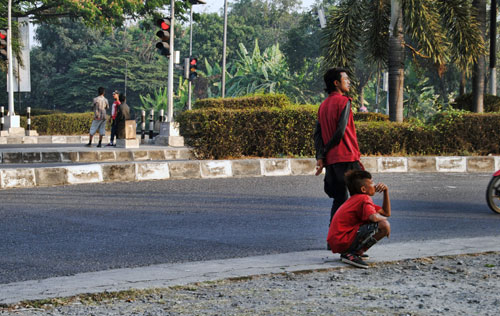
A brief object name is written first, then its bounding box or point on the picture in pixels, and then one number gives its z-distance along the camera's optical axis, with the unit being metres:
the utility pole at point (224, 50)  41.94
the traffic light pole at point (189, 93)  38.34
